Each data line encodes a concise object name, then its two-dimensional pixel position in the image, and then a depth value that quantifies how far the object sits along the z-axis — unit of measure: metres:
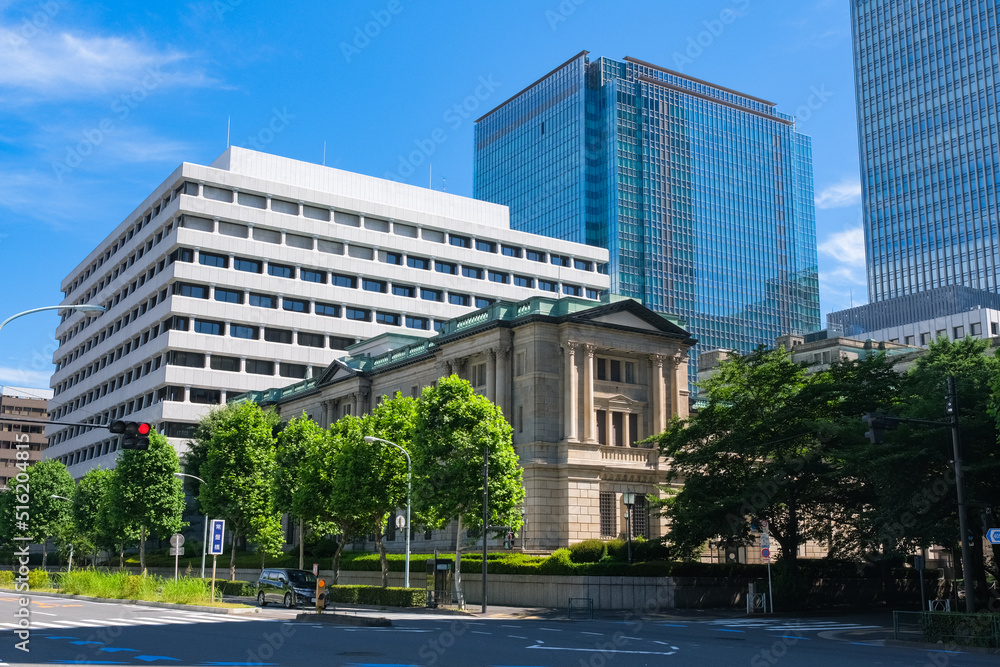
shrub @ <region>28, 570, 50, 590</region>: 58.47
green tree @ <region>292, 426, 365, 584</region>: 54.72
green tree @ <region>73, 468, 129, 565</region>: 79.56
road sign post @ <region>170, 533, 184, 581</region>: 47.84
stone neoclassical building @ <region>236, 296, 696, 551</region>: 55.78
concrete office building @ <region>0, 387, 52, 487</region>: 164.38
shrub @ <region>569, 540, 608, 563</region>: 48.31
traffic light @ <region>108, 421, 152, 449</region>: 24.83
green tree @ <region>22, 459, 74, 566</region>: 89.56
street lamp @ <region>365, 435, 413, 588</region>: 46.91
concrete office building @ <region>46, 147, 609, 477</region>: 93.81
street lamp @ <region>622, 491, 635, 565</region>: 48.25
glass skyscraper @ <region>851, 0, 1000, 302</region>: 145.38
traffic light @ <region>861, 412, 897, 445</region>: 27.34
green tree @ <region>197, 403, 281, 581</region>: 58.41
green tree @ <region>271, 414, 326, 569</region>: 58.69
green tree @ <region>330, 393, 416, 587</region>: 51.03
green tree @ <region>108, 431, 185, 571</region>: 65.62
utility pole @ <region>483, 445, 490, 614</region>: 42.31
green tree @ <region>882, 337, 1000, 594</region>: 35.47
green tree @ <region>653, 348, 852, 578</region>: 47.06
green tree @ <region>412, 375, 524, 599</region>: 45.19
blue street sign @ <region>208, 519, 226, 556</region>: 44.85
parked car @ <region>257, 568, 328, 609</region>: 45.12
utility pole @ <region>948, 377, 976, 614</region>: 29.27
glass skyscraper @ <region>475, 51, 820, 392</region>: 168.00
